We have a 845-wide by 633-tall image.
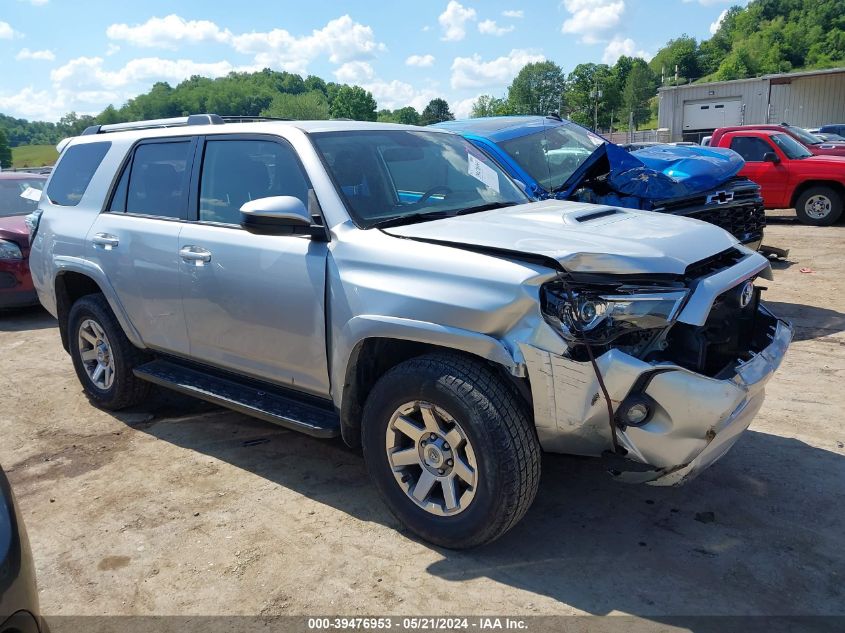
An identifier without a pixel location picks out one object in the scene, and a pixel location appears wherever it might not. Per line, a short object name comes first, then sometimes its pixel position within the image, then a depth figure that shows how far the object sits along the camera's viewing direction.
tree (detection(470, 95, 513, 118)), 130.75
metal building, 38.12
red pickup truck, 12.88
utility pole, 104.00
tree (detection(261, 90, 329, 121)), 109.00
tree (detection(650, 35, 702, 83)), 146.12
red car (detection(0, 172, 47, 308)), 8.34
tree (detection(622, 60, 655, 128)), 108.81
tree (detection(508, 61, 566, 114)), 131.12
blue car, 6.13
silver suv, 2.86
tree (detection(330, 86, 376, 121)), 134.00
